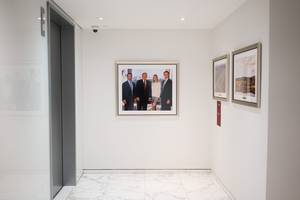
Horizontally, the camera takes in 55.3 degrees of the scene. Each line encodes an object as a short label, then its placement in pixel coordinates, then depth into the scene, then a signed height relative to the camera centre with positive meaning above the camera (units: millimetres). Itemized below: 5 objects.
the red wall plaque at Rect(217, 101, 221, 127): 4637 -411
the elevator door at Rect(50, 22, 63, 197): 4141 -268
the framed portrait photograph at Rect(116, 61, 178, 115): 5168 +4
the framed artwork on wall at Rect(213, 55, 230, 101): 4168 +157
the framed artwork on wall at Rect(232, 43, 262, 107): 2994 +144
